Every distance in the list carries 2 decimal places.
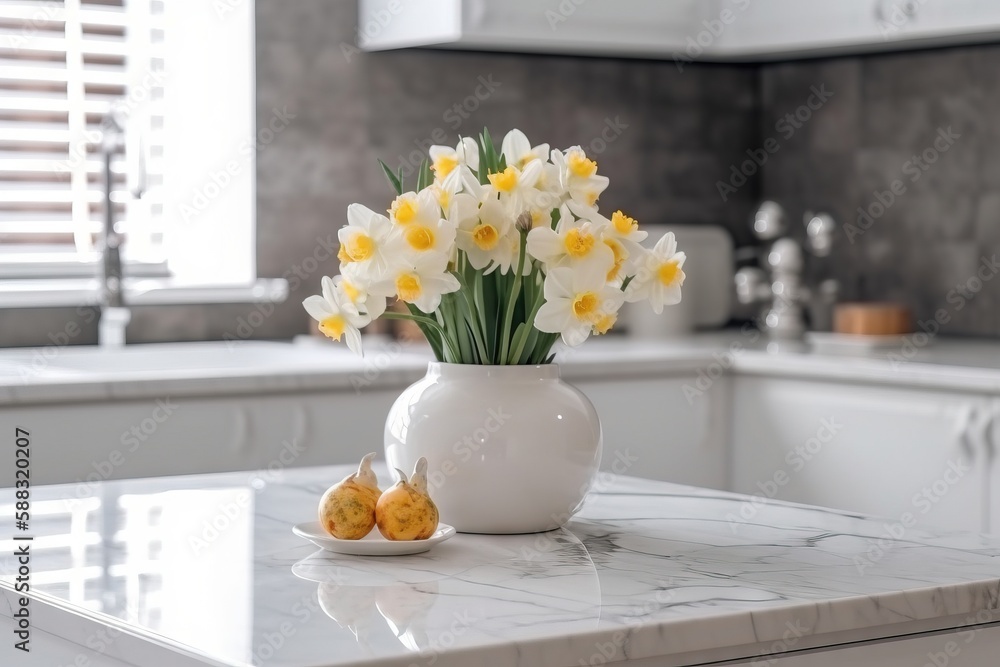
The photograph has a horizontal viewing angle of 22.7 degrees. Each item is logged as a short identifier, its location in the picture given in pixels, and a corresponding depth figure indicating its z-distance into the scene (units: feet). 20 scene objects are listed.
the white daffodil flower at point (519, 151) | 7.29
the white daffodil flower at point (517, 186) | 7.15
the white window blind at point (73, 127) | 12.75
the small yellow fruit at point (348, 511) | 7.00
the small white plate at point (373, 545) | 6.96
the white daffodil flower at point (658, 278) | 7.24
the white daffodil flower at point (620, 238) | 7.15
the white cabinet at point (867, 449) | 11.07
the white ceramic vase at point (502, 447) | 7.23
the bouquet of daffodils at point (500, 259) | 7.06
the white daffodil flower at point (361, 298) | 7.10
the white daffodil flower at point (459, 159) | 7.34
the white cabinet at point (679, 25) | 12.69
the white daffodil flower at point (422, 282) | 7.05
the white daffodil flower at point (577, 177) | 7.21
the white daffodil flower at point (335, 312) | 7.15
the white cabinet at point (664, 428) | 12.34
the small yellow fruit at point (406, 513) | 6.98
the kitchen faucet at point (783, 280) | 14.33
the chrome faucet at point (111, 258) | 12.21
